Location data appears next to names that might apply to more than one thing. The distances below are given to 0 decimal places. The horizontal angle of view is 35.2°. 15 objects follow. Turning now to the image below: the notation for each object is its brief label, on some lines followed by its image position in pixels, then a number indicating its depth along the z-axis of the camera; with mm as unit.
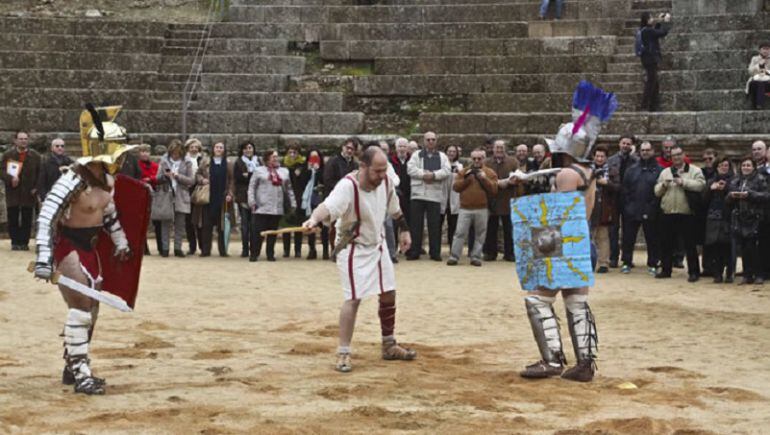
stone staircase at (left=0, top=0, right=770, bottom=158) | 19391
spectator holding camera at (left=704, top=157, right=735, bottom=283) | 13789
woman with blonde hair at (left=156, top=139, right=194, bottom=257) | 16125
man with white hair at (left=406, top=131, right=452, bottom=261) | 16078
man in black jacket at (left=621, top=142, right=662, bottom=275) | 14828
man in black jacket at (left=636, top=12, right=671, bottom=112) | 18453
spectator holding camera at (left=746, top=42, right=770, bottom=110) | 18109
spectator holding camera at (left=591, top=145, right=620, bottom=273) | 15000
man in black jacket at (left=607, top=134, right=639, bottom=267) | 15258
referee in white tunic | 8633
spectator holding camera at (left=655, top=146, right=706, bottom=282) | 14227
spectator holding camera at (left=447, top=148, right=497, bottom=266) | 15633
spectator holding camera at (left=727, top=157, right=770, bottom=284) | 13430
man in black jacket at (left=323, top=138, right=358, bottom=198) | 15797
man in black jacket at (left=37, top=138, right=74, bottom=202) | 16062
